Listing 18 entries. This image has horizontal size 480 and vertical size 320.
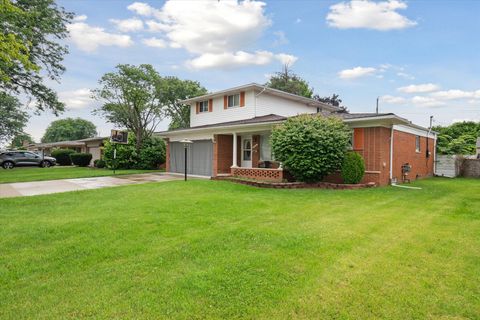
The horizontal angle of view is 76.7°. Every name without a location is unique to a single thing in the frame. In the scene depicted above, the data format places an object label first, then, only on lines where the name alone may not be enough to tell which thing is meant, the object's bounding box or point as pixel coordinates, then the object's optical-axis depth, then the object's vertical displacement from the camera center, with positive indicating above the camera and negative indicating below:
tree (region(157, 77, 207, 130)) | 36.60 +7.30
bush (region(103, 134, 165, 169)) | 23.30 +0.04
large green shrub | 11.69 +0.47
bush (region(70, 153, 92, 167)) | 28.98 -0.37
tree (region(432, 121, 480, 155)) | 25.68 +1.91
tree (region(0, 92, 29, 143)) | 43.06 +5.30
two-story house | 12.52 +1.01
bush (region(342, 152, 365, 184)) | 11.85 -0.41
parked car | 27.25 -0.49
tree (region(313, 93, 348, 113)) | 40.59 +7.81
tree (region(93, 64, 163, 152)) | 25.03 +4.87
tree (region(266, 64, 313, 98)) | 36.41 +9.16
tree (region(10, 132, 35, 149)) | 65.64 +2.66
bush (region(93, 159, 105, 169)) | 25.85 -0.67
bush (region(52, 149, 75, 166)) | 33.09 -0.22
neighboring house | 32.28 +1.24
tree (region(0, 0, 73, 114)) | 16.17 +6.46
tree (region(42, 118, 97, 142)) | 75.88 +6.41
